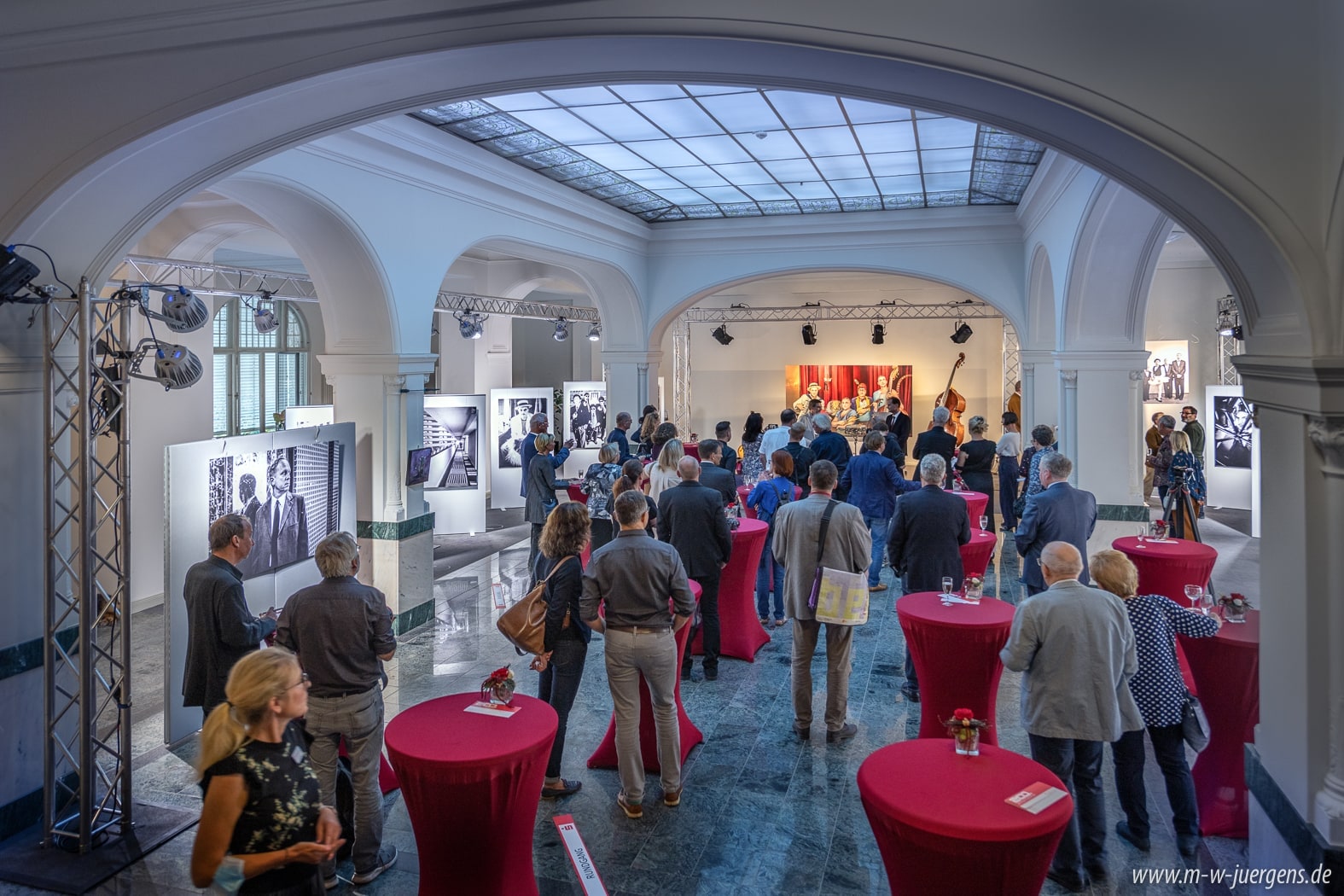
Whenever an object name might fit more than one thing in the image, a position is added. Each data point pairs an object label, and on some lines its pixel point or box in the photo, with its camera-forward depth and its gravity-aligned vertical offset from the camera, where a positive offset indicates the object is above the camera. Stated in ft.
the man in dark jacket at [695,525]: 18.44 -1.73
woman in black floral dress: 7.73 -3.05
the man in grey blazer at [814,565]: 16.31 -2.25
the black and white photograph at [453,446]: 36.76 -0.25
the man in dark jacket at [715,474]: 21.97 -0.82
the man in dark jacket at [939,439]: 31.01 -0.03
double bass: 55.88 +2.14
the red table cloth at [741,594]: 21.21 -3.63
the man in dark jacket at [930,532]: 17.62 -1.81
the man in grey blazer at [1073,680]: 11.43 -3.04
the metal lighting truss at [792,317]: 55.31 +7.76
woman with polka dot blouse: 12.14 -3.42
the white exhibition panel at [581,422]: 46.60 +0.93
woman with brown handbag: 13.73 -2.54
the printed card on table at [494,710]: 11.92 -3.53
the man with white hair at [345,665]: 11.78 -2.90
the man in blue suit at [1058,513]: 18.72 -1.53
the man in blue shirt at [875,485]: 24.97 -1.26
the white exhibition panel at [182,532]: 16.07 -1.64
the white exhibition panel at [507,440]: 43.68 -0.01
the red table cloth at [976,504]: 26.91 -1.95
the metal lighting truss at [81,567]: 13.47 -1.88
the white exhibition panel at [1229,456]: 41.14 -0.84
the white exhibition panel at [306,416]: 38.81 +1.06
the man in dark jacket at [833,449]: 28.96 -0.31
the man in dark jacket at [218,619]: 13.15 -2.56
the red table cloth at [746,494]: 24.40 -1.71
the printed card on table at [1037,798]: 9.14 -3.63
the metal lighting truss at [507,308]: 41.11 +6.63
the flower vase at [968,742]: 10.24 -3.40
